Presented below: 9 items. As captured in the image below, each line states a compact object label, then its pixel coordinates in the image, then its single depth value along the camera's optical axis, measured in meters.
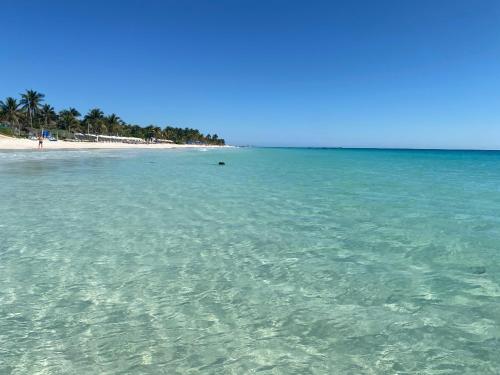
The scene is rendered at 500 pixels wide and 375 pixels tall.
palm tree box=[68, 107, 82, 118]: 101.55
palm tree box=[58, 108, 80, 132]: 97.94
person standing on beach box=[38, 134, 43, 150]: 56.27
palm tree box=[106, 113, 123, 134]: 115.94
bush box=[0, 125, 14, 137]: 69.52
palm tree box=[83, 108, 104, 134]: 106.12
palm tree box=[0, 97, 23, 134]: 78.14
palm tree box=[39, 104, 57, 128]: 91.75
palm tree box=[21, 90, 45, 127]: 81.94
